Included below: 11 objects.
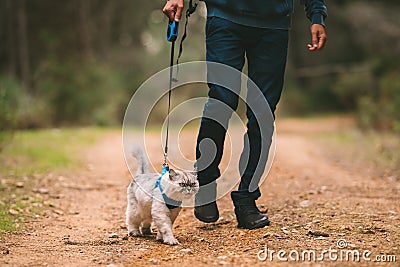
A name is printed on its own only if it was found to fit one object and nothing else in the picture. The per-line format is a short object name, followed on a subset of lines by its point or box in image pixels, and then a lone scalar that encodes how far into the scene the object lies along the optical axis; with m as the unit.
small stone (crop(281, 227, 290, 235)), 7.48
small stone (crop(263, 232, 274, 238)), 7.31
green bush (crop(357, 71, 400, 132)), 25.91
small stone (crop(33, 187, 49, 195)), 11.48
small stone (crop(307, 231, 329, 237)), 7.32
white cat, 7.38
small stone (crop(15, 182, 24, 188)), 11.91
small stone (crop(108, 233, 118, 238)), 7.98
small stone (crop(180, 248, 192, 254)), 6.78
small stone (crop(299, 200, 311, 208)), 9.39
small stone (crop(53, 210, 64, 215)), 9.75
